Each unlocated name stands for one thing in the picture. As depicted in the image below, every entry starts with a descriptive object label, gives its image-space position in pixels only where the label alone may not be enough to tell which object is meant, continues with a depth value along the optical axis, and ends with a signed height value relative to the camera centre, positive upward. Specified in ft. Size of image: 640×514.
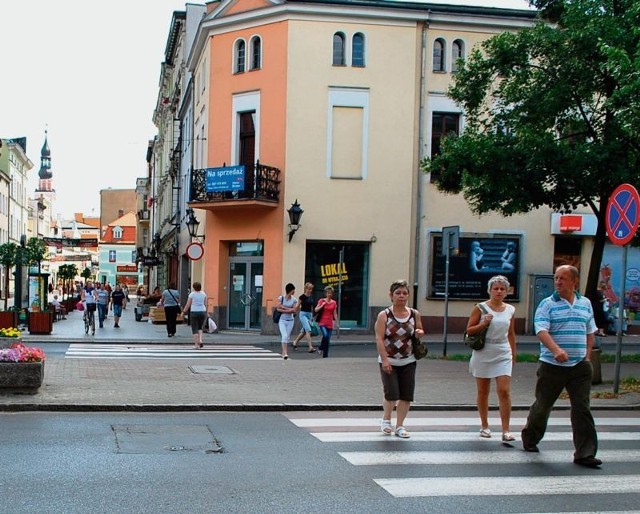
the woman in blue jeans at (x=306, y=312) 67.72 -3.74
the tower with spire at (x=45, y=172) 476.95 +50.78
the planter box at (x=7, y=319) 77.19 -5.40
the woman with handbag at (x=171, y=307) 81.76 -4.19
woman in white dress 29.09 -2.52
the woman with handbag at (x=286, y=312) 61.52 -3.33
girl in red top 62.64 -3.81
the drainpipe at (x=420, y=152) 89.35 +12.41
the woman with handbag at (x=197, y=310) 68.90 -3.80
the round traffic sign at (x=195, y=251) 88.46 +1.40
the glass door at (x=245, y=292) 90.43 -2.90
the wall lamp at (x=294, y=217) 85.10 +5.03
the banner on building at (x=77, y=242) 239.34 +5.66
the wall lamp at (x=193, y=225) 96.16 +4.49
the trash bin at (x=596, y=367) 44.52 -4.95
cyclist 88.07 -4.25
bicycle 88.07 -5.62
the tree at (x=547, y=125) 52.21 +9.88
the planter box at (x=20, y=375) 35.91 -4.88
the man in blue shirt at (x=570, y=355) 25.73 -2.54
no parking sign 38.04 +2.75
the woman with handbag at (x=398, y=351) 29.96 -2.89
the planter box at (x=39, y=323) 81.61 -5.99
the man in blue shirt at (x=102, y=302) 100.22 -4.68
